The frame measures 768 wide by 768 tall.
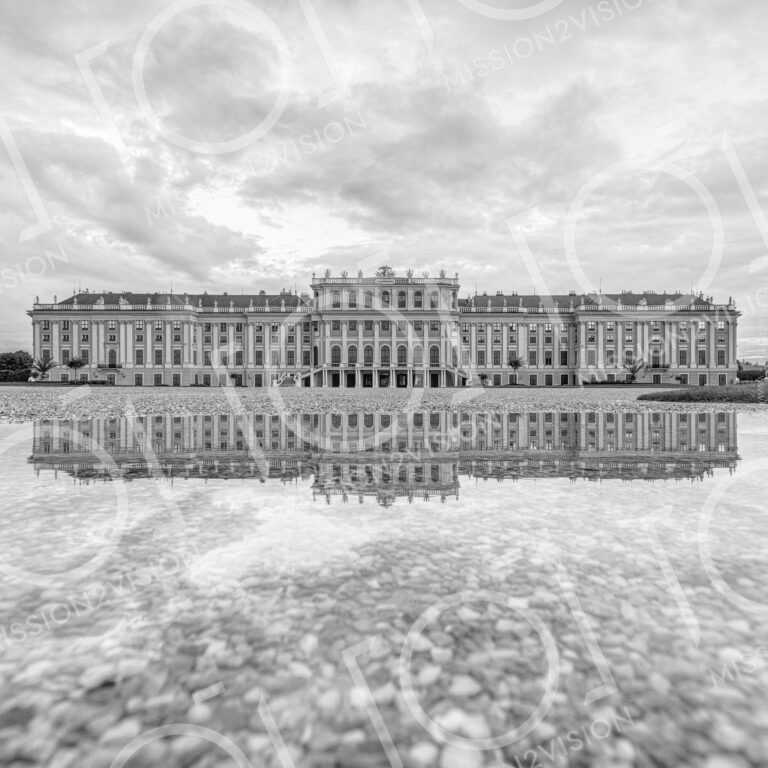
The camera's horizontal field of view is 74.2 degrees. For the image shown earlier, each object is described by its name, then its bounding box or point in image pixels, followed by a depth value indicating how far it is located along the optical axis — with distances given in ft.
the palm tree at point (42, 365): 230.27
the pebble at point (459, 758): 6.03
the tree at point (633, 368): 226.60
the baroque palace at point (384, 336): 238.07
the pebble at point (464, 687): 7.16
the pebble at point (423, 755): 5.98
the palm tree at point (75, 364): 228.02
